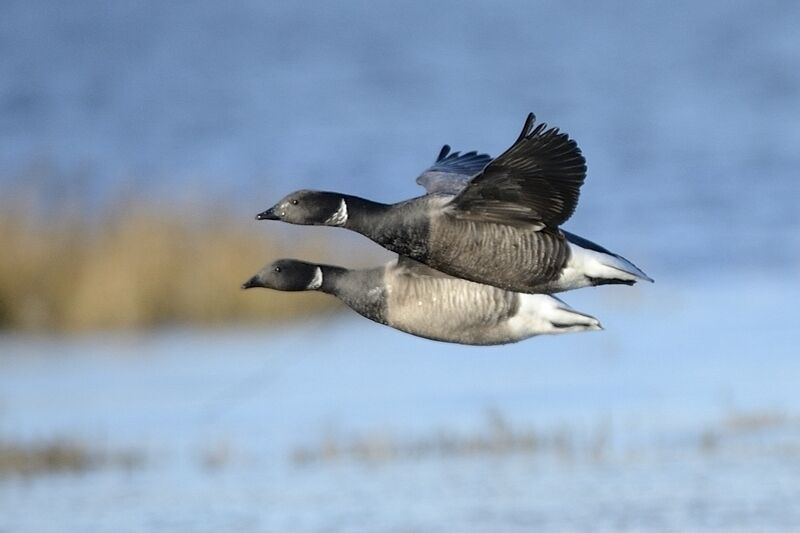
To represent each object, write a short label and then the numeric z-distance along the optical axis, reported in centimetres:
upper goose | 1416
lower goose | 1519
